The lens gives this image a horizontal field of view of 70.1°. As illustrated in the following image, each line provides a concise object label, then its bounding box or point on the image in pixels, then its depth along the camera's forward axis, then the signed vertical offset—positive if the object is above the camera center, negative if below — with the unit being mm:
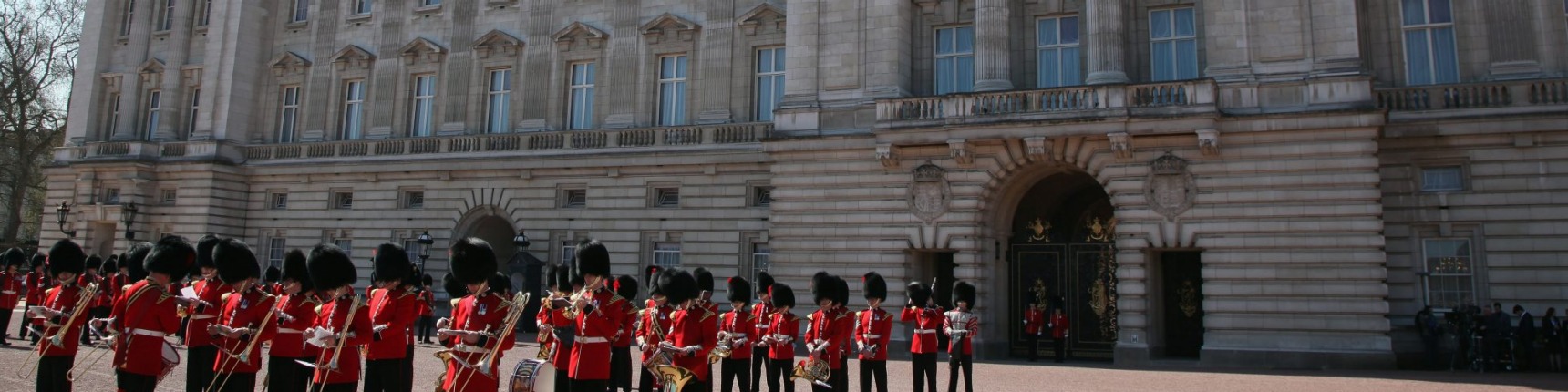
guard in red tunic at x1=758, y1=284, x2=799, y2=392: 12953 -468
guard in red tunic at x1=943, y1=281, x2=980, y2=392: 14414 -411
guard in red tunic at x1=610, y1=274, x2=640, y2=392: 11141 -615
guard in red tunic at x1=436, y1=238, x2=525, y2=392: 8641 -283
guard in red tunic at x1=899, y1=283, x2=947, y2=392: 13969 -524
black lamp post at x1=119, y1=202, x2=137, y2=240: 34438 +2036
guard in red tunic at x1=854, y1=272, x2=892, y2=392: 13211 -508
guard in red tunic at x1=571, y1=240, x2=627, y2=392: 10117 -373
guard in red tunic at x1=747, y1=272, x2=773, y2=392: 13523 -319
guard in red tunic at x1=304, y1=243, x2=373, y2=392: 8633 -313
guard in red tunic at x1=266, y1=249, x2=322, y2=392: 9664 -382
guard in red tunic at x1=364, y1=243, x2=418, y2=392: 9133 -265
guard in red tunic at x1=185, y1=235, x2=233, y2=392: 10281 -434
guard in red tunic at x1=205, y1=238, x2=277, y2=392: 9742 -291
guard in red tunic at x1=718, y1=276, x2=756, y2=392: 12242 -422
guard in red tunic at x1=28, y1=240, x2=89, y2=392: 10477 -635
